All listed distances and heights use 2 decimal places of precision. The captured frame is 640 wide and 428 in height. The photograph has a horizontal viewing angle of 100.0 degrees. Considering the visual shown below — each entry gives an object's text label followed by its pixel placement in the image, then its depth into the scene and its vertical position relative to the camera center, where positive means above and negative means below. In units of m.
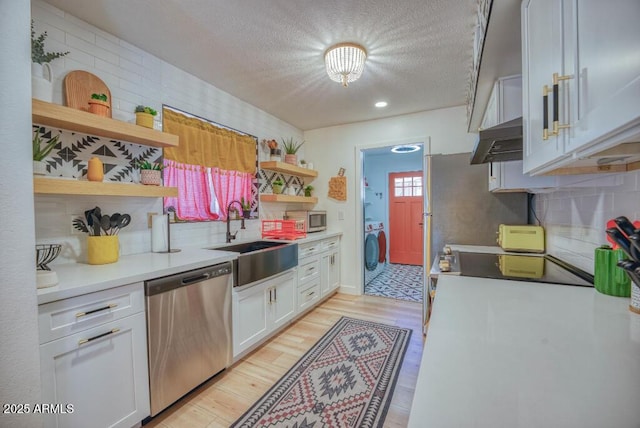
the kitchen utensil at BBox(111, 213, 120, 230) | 1.74 -0.05
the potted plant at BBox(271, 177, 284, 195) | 3.32 +0.31
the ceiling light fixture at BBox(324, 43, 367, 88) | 1.97 +1.12
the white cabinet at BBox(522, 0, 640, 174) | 0.50 +0.30
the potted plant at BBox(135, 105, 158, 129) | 1.84 +0.66
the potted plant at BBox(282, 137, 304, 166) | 3.48 +0.76
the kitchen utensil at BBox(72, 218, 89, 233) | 1.65 -0.07
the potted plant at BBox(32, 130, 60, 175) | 1.33 +0.32
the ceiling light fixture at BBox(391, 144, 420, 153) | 4.86 +1.10
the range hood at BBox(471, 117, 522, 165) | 1.19 +0.32
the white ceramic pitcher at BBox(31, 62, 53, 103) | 1.34 +0.67
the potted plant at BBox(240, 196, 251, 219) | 2.91 +0.03
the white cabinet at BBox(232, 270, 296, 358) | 2.10 -0.86
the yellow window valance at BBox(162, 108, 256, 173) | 2.27 +0.65
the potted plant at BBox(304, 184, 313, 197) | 3.92 +0.30
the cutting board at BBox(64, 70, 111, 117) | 1.62 +0.79
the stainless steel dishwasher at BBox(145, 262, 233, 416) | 1.50 -0.74
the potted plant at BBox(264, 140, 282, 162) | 3.28 +0.75
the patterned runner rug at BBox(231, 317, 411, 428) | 1.58 -1.21
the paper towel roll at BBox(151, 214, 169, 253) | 2.02 -0.17
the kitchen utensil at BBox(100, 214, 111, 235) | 1.68 -0.06
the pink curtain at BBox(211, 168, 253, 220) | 2.65 +0.27
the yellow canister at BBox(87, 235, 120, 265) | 1.61 -0.22
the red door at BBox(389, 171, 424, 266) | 5.53 -0.18
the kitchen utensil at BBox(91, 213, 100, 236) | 1.65 -0.06
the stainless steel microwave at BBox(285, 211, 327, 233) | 3.40 -0.10
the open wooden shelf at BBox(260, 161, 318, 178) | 3.13 +0.53
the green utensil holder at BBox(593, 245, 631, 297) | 1.08 -0.28
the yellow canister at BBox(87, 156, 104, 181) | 1.60 +0.26
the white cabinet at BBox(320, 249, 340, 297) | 3.39 -0.83
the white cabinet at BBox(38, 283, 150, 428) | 1.14 -0.70
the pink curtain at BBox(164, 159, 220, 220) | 2.25 +0.19
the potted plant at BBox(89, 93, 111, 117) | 1.61 +0.65
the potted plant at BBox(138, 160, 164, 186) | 1.88 +0.27
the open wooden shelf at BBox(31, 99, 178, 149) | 1.37 +0.51
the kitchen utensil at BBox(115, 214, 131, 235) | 1.77 -0.06
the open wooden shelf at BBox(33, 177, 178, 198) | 1.36 +0.15
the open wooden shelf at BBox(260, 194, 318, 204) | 3.18 +0.16
